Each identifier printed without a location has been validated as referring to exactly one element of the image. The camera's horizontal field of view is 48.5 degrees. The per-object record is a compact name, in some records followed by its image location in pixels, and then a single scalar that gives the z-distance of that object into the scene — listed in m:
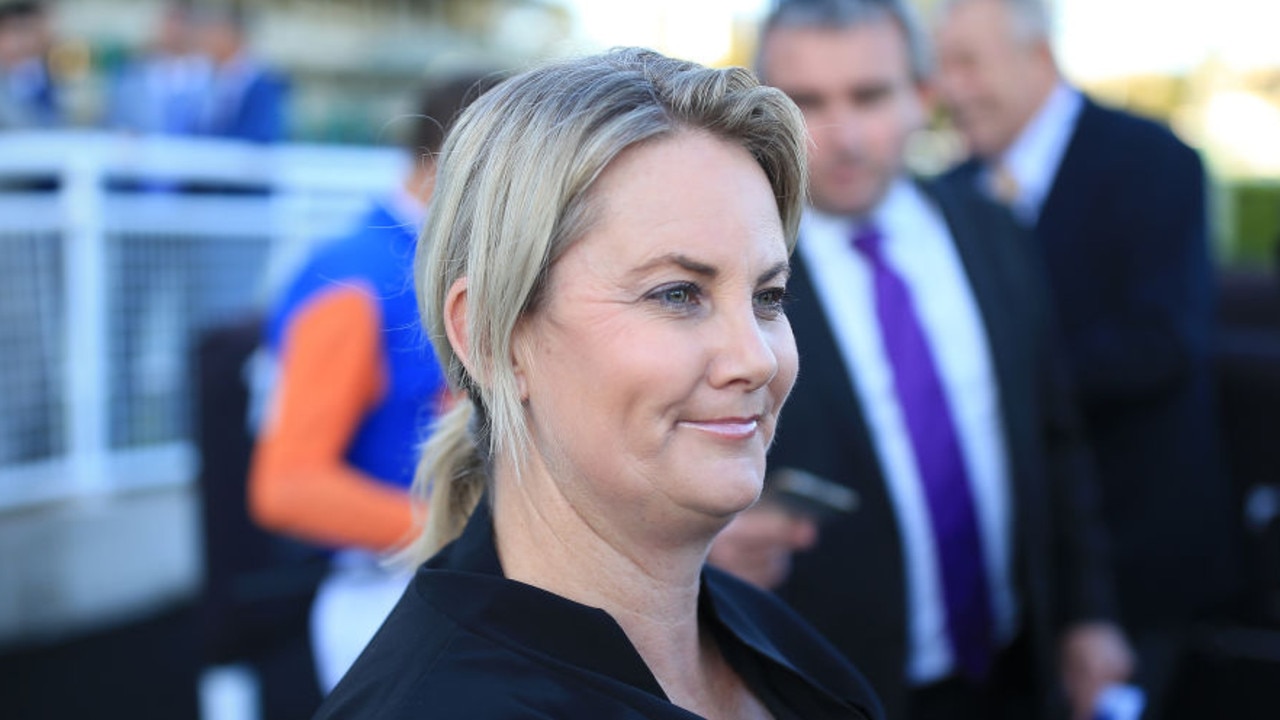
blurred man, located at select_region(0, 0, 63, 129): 7.27
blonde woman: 1.52
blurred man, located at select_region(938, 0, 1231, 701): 3.55
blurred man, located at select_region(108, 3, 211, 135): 8.63
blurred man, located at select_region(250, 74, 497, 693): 3.19
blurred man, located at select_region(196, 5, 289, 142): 8.40
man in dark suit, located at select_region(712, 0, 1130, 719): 2.73
